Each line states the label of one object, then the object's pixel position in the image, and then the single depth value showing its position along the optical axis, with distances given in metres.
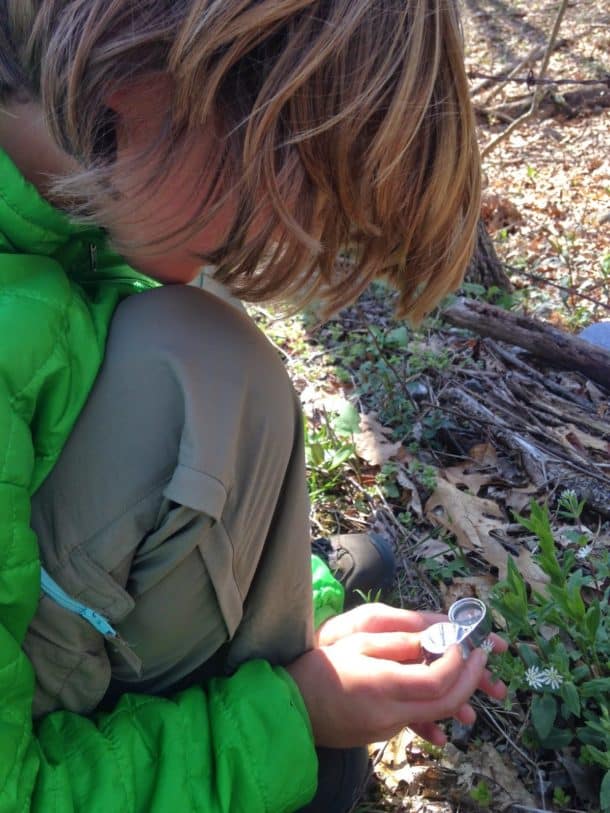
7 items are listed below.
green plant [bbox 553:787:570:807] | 0.57
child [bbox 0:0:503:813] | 0.38
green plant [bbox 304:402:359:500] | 0.87
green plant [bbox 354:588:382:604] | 0.70
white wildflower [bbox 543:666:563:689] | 0.56
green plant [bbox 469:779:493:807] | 0.57
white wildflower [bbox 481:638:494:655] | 0.57
